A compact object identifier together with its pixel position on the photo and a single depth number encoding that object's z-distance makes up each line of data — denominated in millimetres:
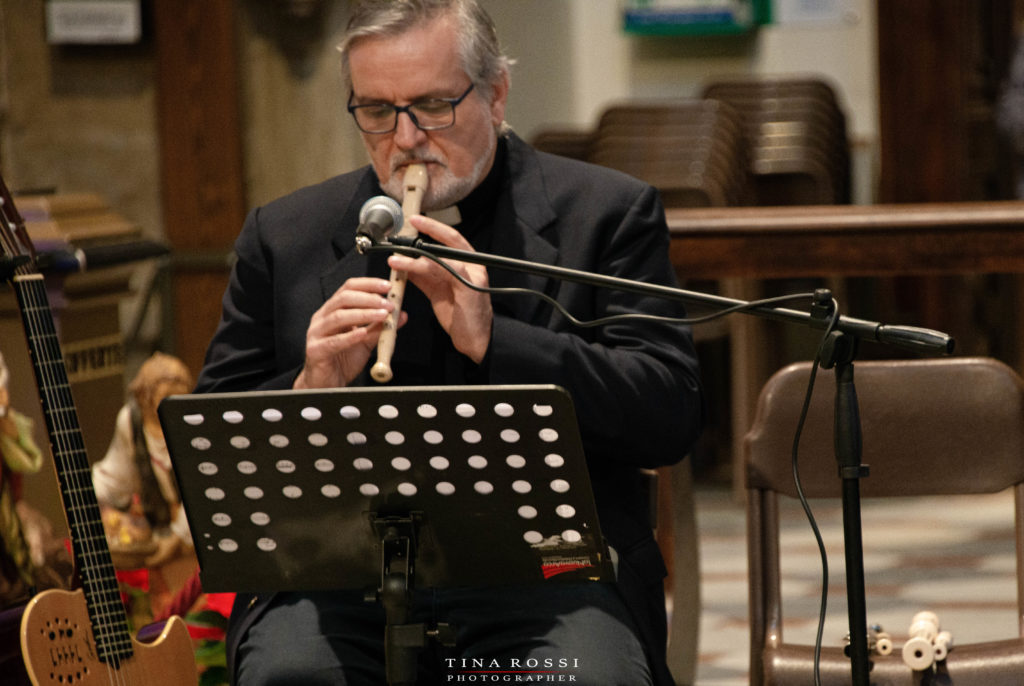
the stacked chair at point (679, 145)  14180
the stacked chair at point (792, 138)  15906
